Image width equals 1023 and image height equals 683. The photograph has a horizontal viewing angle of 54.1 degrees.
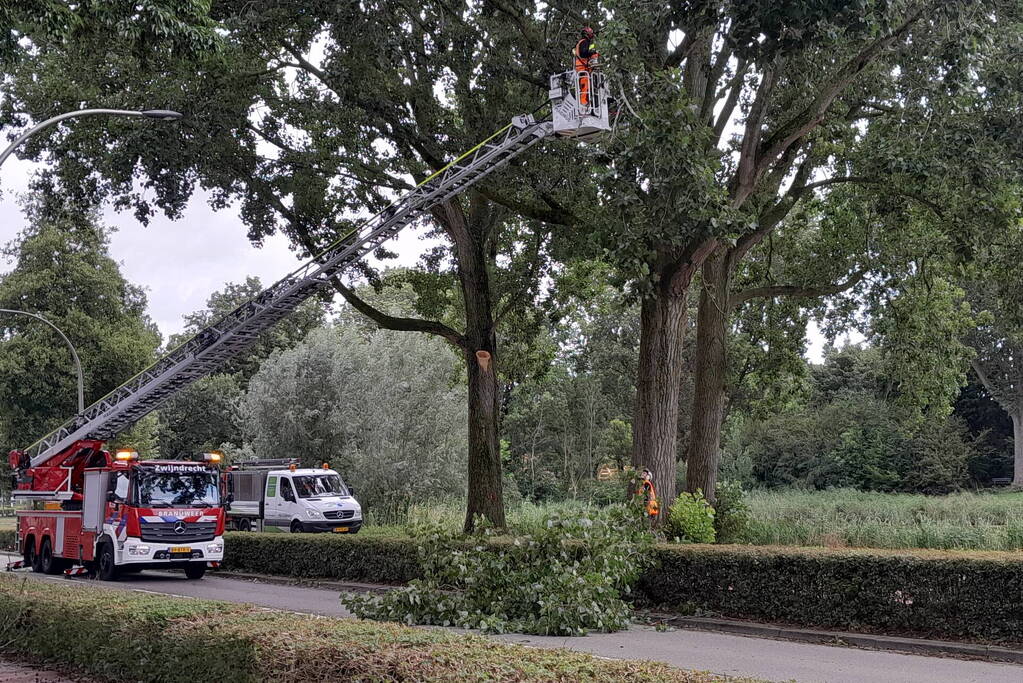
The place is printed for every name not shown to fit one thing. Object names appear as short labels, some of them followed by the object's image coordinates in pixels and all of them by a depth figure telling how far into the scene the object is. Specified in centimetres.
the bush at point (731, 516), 2111
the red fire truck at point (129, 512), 2034
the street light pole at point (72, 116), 1472
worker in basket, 1475
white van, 3081
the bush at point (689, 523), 1791
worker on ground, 1645
